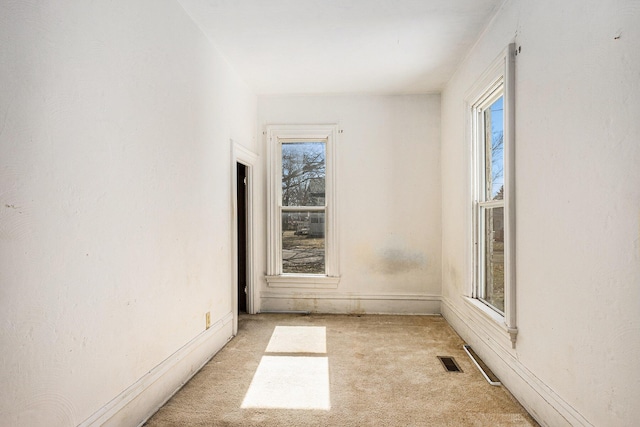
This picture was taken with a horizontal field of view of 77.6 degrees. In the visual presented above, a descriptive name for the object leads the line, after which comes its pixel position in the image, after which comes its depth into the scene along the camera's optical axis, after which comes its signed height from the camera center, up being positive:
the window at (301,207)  5.05 +0.08
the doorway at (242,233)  4.93 -0.24
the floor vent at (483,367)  2.92 -1.24
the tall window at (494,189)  2.68 +0.18
